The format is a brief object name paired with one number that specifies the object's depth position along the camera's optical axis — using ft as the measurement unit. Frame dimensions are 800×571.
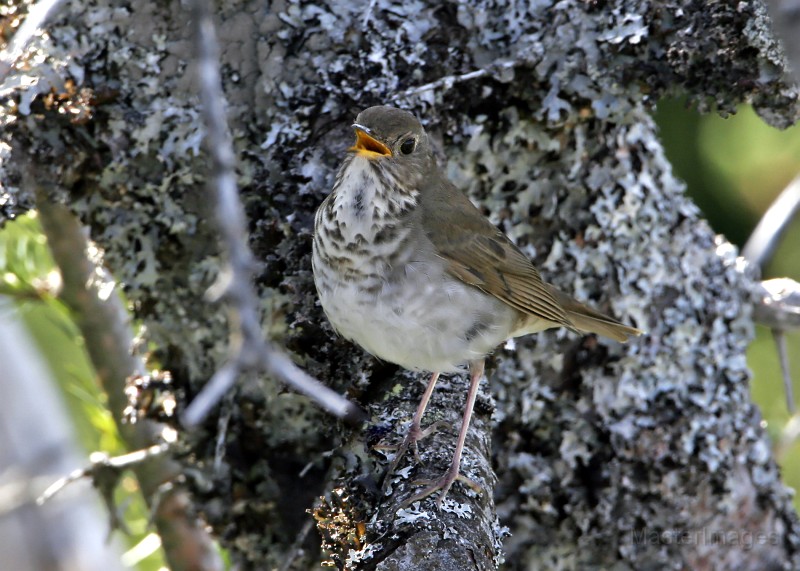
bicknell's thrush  16.80
